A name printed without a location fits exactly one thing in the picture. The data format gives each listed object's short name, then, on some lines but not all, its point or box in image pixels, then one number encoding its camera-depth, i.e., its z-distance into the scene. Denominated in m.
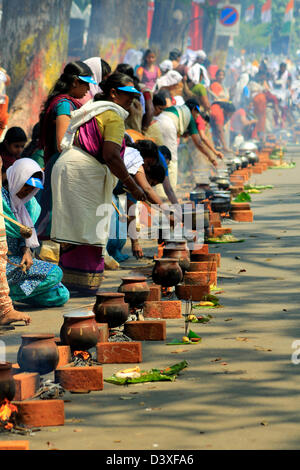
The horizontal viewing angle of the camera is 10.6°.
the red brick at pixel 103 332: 9.66
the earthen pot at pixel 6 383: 7.42
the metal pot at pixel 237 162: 30.89
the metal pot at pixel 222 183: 23.51
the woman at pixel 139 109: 15.98
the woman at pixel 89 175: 12.25
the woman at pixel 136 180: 14.20
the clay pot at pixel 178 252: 12.90
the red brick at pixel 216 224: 18.42
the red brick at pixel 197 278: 12.96
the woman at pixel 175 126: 19.60
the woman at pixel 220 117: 40.51
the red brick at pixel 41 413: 7.48
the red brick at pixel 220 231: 17.79
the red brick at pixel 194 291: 12.29
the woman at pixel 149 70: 30.31
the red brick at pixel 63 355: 9.04
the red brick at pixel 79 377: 8.43
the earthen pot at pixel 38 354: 8.37
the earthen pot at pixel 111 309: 9.98
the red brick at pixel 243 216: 20.67
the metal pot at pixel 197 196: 19.83
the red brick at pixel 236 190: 24.98
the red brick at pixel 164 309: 11.25
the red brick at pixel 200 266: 13.52
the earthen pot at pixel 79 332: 9.06
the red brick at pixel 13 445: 6.52
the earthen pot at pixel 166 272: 12.06
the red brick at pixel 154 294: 11.64
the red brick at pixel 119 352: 9.34
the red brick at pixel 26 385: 7.94
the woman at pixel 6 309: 10.81
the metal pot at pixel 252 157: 34.19
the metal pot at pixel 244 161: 31.96
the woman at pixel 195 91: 29.27
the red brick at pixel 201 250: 14.98
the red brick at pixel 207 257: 13.89
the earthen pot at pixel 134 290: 10.92
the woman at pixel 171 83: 25.76
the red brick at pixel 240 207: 20.79
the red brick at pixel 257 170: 33.96
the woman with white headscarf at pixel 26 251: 11.47
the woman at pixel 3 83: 19.92
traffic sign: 51.99
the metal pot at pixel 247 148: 38.11
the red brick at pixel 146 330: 10.29
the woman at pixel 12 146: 12.16
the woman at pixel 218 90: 44.27
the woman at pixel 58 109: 12.84
